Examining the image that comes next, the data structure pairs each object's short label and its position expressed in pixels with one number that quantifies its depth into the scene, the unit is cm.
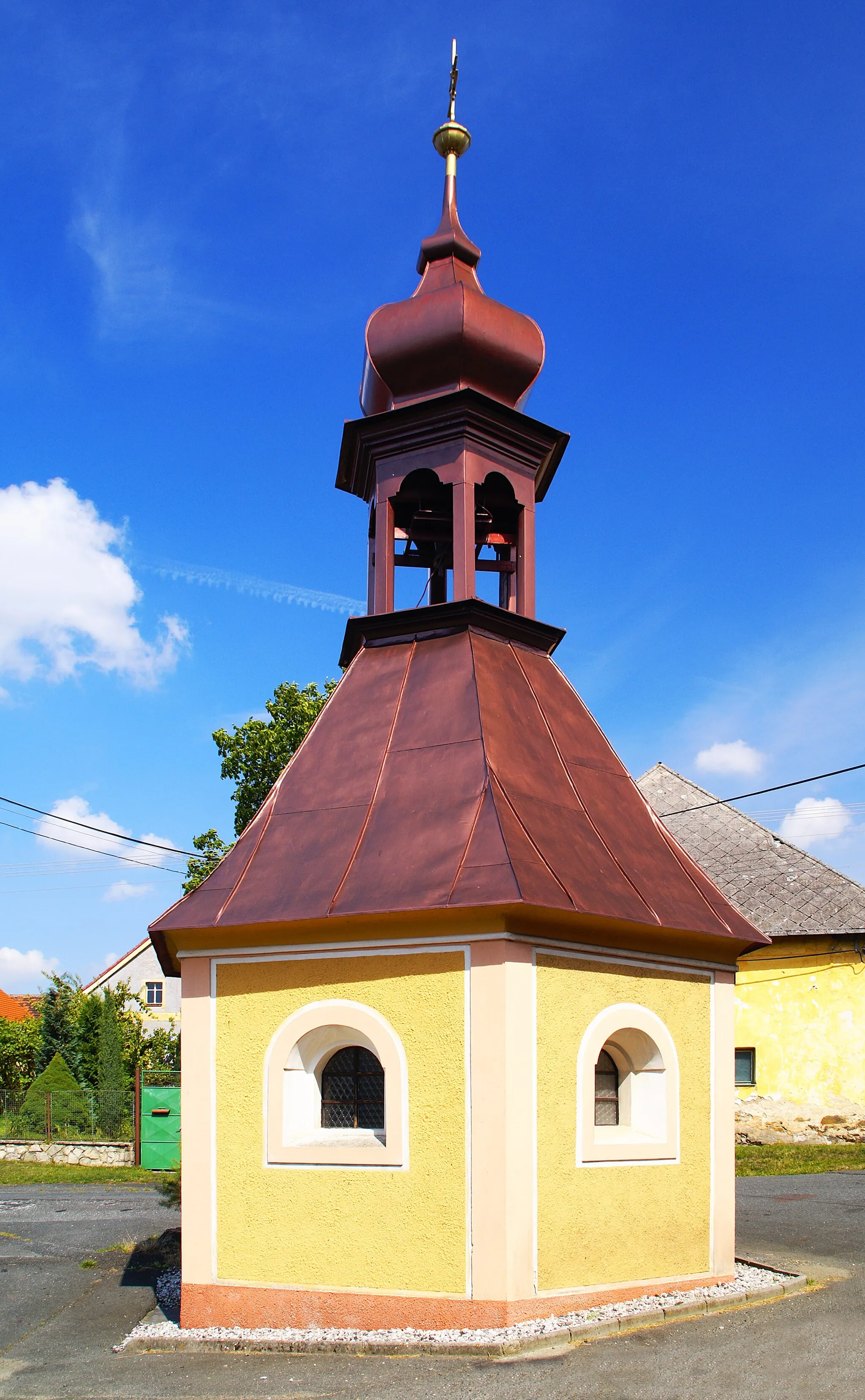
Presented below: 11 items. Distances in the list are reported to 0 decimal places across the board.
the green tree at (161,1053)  2664
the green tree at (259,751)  2253
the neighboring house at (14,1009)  3709
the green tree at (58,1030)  2517
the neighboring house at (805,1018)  1903
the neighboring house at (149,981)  3834
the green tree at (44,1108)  2258
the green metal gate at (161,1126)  2083
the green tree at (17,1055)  2659
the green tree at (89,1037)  2486
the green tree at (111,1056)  2384
